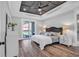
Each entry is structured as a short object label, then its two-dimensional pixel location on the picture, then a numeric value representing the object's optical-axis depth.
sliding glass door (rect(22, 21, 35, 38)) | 6.82
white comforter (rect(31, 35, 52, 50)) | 3.05
